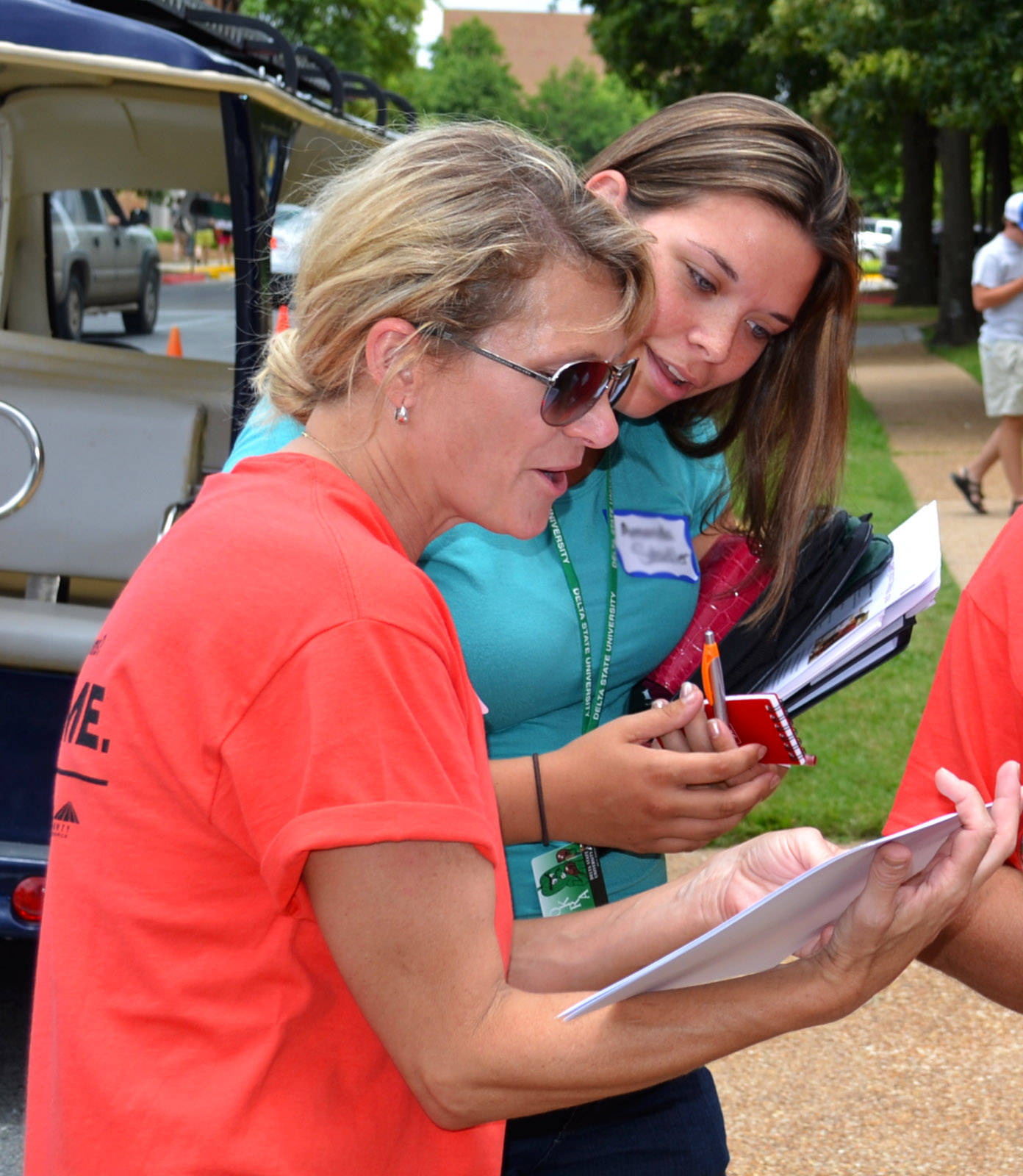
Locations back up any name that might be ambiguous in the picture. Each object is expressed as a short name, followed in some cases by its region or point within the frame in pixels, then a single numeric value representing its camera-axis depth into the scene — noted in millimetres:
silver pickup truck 14170
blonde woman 1222
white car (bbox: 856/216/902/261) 51369
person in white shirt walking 9602
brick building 104812
